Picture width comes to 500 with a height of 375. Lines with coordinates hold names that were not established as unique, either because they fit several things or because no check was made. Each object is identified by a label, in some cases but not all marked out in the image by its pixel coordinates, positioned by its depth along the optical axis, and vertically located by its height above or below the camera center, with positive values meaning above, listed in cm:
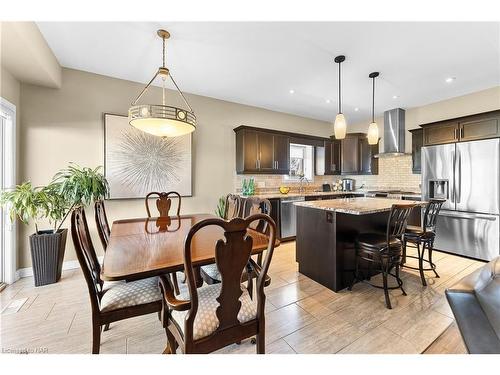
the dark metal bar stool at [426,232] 253 -55
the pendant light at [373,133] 299 +75
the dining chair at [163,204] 268 -20
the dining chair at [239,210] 192 -26
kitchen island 236 -56
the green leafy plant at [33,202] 230 -16
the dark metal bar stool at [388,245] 212 -59
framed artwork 316 +42
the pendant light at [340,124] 263 +77
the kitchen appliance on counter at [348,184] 573 +6
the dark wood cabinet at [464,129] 317 +92
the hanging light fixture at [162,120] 186 +60
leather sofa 82 -48
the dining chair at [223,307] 101 -65
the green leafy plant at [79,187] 258 +1
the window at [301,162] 530 +64
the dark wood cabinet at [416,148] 437 +79
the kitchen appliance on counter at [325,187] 571 +0
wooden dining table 116 -41
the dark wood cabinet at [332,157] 541 +76
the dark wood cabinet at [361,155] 529 +79
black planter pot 248 -79
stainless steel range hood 459 +119
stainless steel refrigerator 311 -10
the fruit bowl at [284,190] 475 -6
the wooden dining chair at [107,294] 127 -70
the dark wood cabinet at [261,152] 413 +72
